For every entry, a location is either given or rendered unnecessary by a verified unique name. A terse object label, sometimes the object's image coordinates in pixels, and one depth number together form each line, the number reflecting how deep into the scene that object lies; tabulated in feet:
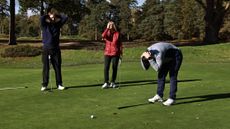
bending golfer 28.62
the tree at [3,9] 179.88
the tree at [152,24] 236.14
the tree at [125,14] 245.67
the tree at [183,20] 197.54
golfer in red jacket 38.29
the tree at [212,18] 114.86
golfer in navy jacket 36.47
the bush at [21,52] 80.95
